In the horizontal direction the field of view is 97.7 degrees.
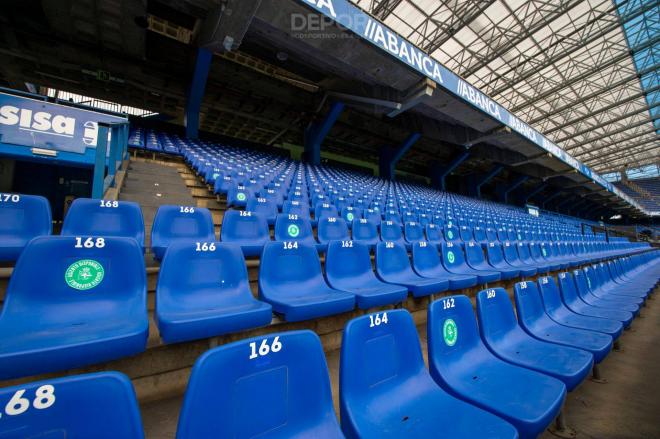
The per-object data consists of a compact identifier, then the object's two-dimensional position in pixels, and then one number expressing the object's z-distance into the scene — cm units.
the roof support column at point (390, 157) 1328
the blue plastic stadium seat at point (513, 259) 342
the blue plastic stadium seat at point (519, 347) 128
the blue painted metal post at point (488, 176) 1654
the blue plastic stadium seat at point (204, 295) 114
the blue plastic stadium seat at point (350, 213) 394
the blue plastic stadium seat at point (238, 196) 347
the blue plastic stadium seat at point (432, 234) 404
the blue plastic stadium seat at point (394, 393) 85
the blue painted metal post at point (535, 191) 1961
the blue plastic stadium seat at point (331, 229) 289
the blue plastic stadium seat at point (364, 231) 322
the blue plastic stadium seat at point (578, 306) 221
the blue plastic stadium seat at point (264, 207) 325
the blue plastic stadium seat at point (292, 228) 256
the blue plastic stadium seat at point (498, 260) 326
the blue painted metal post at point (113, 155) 307
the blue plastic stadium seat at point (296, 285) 146
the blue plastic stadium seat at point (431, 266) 246
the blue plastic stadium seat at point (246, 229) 235
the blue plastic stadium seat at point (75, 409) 46
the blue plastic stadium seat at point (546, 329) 159
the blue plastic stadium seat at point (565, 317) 192
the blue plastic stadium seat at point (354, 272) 186
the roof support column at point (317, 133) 1066
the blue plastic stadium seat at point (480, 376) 95
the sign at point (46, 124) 277
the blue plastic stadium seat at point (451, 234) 440
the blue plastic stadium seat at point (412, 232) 373
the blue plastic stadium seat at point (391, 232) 346
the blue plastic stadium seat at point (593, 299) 252
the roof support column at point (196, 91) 768
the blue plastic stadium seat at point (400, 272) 207
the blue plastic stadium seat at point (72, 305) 87
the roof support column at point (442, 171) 1522
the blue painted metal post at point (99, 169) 262
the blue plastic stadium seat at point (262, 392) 64
